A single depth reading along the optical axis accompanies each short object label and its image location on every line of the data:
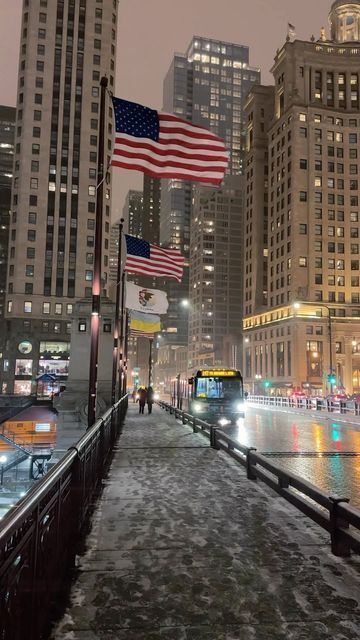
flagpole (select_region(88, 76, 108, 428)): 14.45
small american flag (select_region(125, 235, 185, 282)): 25.36
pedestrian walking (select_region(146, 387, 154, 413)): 36.98
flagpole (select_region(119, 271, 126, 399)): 32.82
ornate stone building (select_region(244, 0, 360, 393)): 99.44
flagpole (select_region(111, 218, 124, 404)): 26.65
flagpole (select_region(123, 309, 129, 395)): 41.15
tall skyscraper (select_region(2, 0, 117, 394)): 83.94
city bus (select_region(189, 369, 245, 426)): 26.47
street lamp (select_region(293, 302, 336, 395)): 49.34
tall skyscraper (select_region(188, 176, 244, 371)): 178.00
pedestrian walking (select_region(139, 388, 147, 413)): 37.31
